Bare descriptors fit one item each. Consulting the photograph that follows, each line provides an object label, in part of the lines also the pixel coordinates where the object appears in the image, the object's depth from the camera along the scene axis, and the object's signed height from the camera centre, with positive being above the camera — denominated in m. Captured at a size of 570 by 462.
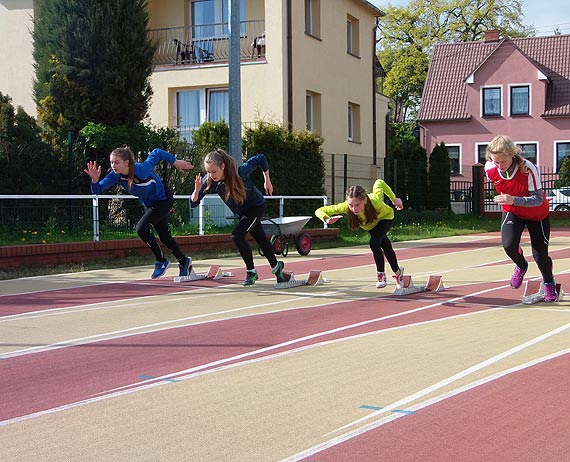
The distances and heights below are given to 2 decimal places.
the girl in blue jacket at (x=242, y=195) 11.16 +0.06
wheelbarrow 17.38 -0.72
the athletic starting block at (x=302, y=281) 11.95 -1.18
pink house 52.59 +6.04
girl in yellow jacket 10.51 -0.21
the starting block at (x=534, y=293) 10.02 -1.15
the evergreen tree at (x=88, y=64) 20.83 +3.35
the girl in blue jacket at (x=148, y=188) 11.60 +0.18
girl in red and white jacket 9.24 -0.09
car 43.53 -0.18
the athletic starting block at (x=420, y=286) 10.98 -1.17
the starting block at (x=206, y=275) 12.82 -1.15
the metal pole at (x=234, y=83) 19.08 +2.60
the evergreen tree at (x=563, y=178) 44.81 +0.92
